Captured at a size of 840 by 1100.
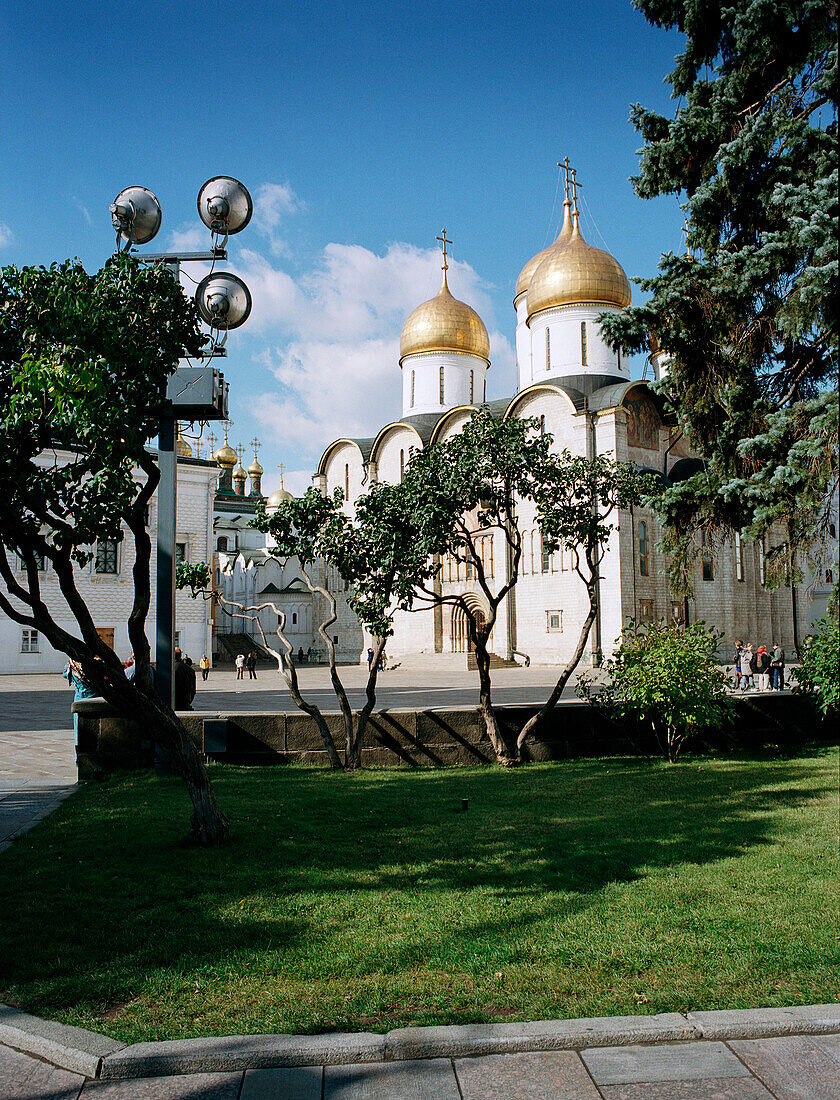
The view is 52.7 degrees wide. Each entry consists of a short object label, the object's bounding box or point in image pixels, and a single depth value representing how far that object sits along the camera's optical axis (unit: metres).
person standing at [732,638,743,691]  22.22
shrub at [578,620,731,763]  10.34
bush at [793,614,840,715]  11.30
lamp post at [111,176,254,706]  7.38
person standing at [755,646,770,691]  21.86
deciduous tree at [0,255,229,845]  5.09
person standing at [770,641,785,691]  21.42
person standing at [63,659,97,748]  9.73
